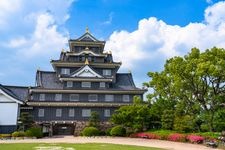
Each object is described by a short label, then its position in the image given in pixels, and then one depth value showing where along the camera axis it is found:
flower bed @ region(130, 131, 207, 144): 29.03
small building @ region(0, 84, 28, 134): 39.78
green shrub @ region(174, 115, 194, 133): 34.41
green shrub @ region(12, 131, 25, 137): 36.04
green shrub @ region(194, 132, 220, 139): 28.97
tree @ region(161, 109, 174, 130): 37.00
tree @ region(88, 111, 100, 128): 41.98
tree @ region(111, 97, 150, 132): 39.28
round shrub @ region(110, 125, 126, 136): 39.50
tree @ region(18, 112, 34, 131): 39.73
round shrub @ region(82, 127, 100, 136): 39.31
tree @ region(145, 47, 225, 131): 32.72
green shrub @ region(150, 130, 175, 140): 33.19
